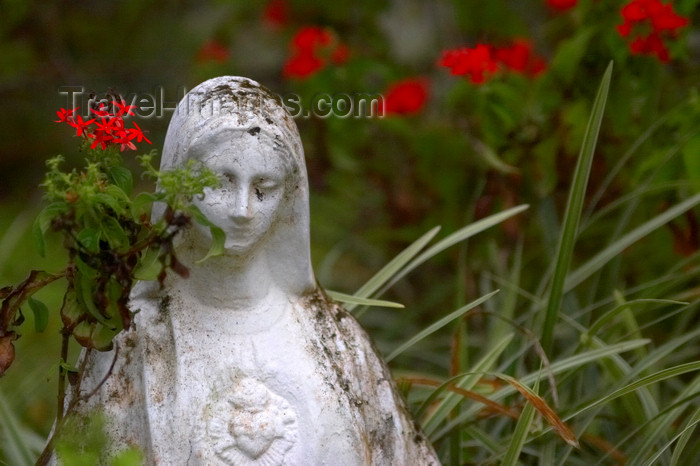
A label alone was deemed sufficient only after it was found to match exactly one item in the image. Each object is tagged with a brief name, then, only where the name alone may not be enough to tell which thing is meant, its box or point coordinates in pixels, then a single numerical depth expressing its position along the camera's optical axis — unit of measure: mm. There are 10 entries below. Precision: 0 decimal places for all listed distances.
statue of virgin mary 3568
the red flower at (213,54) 8695
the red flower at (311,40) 7418
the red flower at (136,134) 3463
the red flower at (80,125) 3376
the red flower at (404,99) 7695
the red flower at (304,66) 7391
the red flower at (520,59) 7039
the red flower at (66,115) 3443
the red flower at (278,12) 8695
